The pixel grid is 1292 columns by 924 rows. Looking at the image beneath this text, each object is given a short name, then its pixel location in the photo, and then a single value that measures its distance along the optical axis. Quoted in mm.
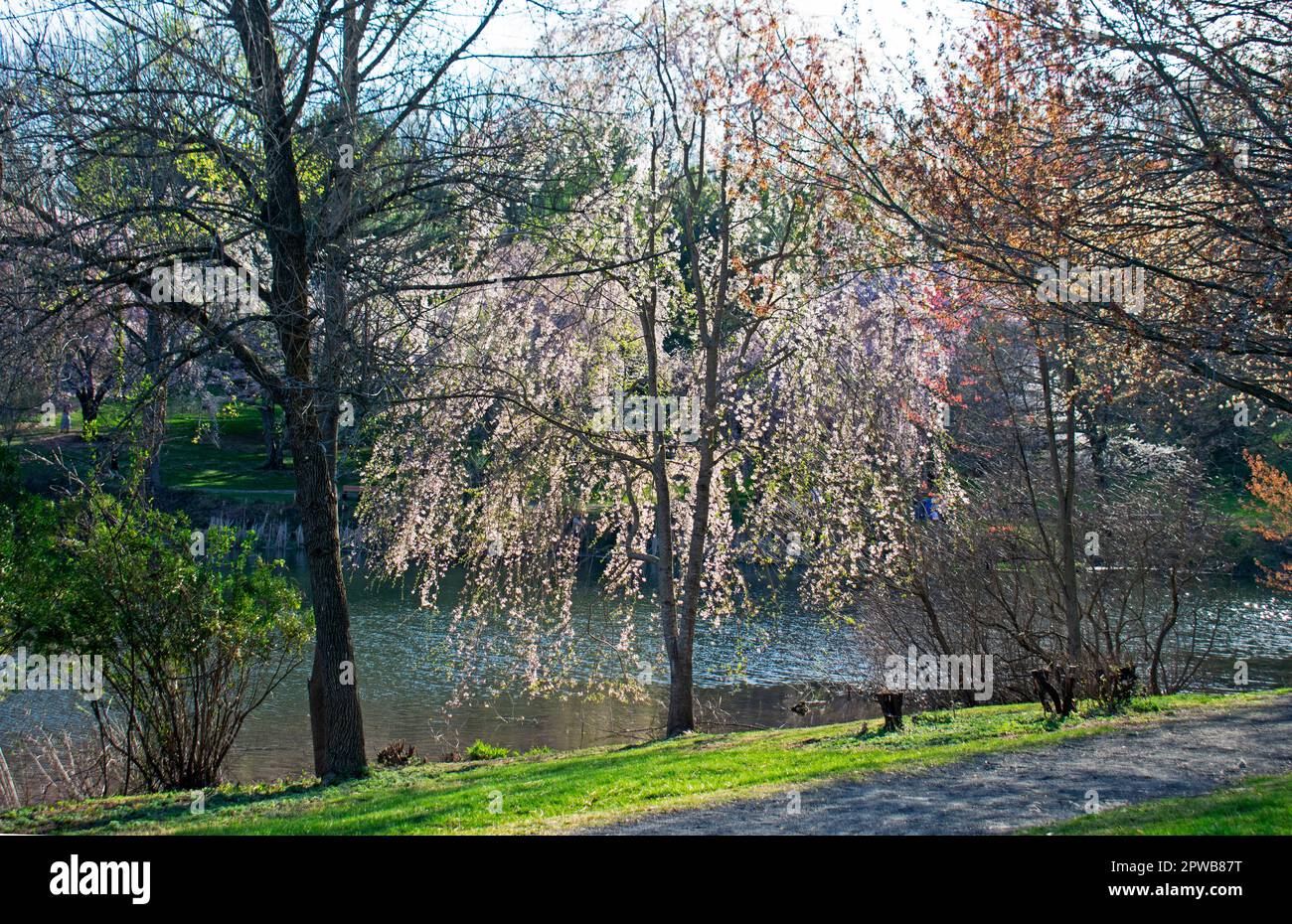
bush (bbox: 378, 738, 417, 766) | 12578
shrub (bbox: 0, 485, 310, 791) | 11039
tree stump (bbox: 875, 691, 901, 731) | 11641
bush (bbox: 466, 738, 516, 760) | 13625
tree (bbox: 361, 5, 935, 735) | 12938
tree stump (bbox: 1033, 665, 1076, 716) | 11398
